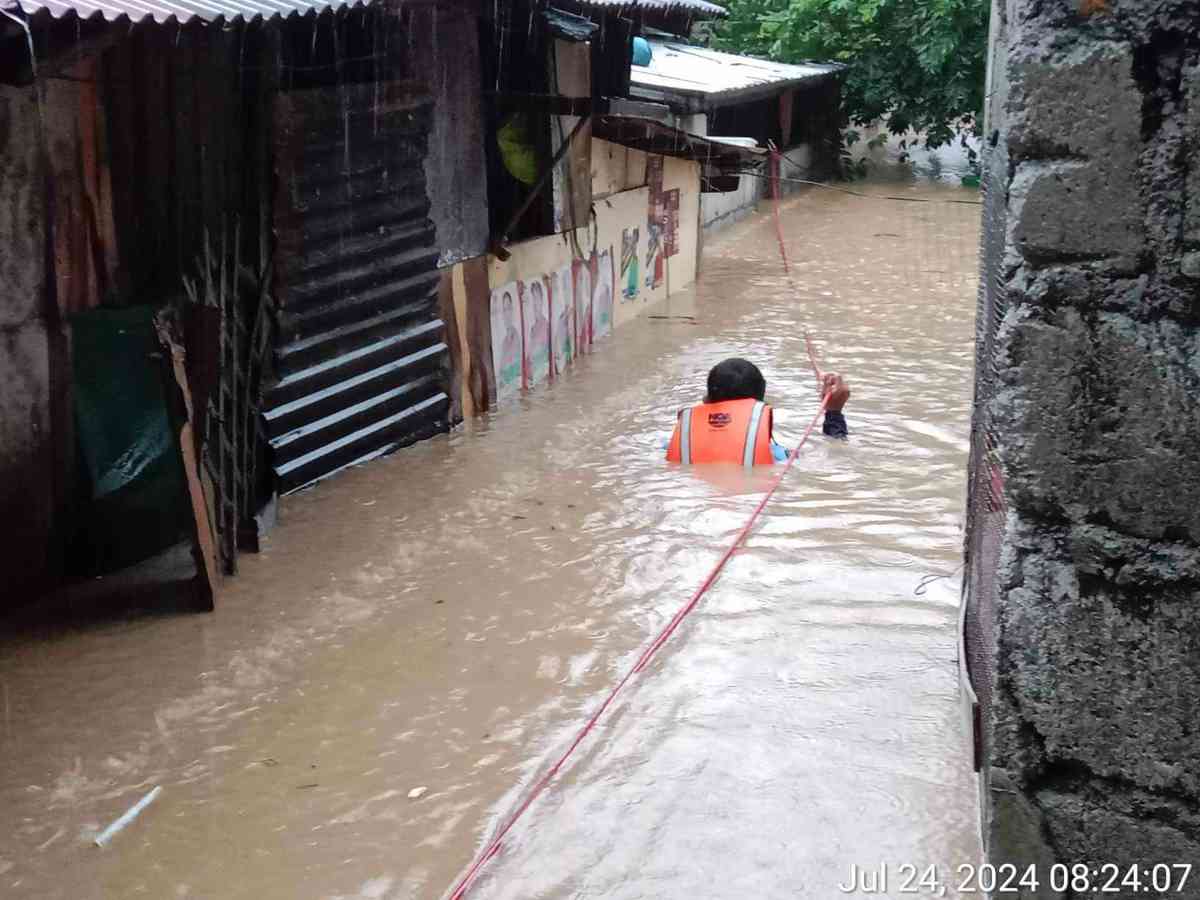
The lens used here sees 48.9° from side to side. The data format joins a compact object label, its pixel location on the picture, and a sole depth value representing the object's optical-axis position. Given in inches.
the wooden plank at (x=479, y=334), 366.0
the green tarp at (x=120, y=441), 234.5
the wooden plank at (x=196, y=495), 223.0
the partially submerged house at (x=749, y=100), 557.6
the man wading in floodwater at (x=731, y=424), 301.4
